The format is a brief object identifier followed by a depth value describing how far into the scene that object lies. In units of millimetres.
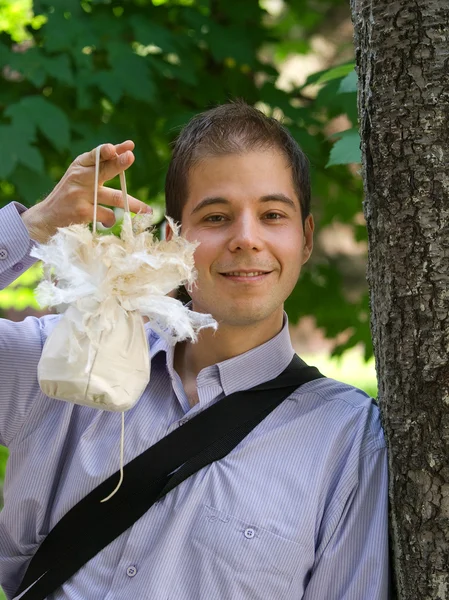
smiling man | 2501
